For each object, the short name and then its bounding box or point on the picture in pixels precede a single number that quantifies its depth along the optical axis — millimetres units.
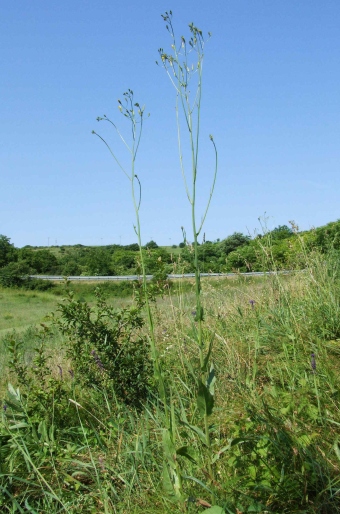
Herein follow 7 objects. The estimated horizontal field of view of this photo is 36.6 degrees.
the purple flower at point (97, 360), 3977
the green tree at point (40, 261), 46875
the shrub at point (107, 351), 4133
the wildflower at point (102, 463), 2549
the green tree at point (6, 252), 46481
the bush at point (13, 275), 40719
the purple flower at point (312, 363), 3135
